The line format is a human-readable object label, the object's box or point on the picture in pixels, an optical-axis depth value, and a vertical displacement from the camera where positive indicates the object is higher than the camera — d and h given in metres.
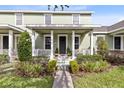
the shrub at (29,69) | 4.83 -1.32
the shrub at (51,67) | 5.05 -1.21
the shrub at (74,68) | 5.20 -1.30
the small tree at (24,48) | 6.78 -0.11
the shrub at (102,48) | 8.83 -0.14
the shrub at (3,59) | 7.32 -1.07
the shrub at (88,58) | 6.60 -0.90
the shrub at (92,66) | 5.23 -1.22
